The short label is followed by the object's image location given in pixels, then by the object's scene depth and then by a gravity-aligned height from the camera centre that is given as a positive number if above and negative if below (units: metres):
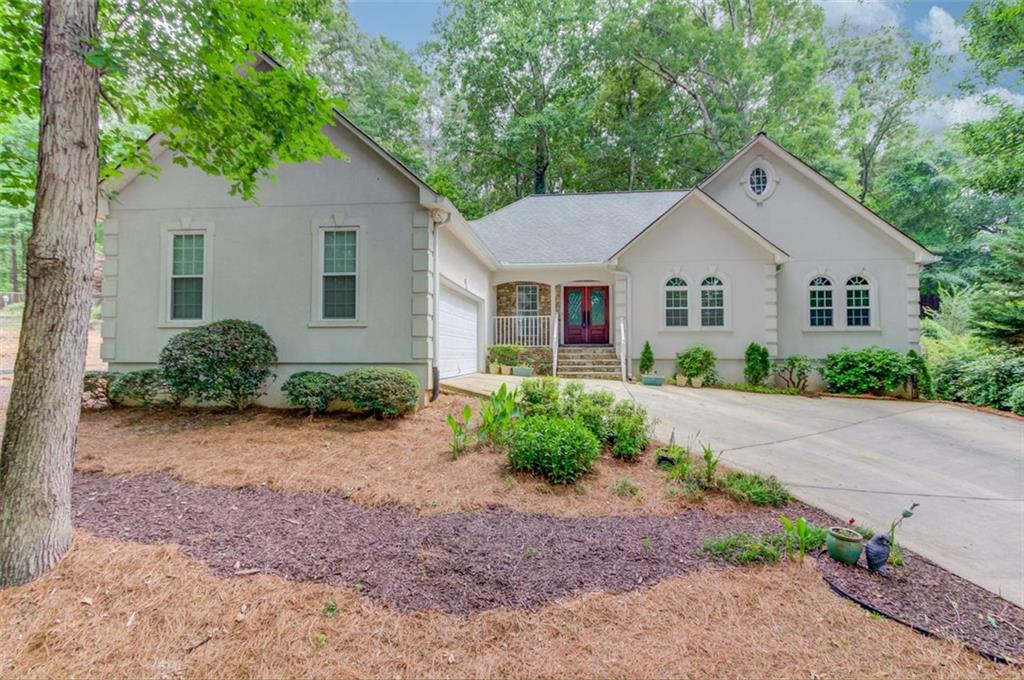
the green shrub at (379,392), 6.70 -0.63
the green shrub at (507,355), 12.66 -0.15
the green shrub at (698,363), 11.49 -0.33
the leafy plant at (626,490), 4.28 -1.35
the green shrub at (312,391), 6.90 -0.65
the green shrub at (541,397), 6.02 -0.67
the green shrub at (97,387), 7.51 -0.63
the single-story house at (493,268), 7.88 +1.85
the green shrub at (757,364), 11.40 -0.35
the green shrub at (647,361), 11.91 -0.29
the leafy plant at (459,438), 5.27 -1.06
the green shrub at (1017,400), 8.19 -0.92
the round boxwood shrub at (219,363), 6.79 -0.21
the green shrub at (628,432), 5.17 -0.99
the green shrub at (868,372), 10.48 -0.52
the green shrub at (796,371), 11.27 -0.52
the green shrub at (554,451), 4.45 -1.02
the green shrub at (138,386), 7.37 -0.60
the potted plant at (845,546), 3.04 -1.35
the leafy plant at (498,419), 5.30 -0.85
